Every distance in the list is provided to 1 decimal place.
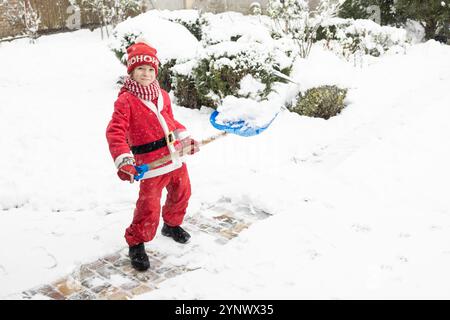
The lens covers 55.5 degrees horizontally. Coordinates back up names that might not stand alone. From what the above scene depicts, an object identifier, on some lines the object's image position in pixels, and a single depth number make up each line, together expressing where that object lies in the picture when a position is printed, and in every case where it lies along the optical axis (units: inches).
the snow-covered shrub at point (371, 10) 483.2
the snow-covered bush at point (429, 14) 449.1
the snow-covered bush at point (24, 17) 469.1
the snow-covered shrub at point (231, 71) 243.6
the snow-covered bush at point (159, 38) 275.1
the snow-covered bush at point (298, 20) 366.9
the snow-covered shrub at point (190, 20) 348.5
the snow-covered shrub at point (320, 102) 254.7
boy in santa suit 114.4
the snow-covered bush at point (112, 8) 487.8
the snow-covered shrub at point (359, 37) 403.9
